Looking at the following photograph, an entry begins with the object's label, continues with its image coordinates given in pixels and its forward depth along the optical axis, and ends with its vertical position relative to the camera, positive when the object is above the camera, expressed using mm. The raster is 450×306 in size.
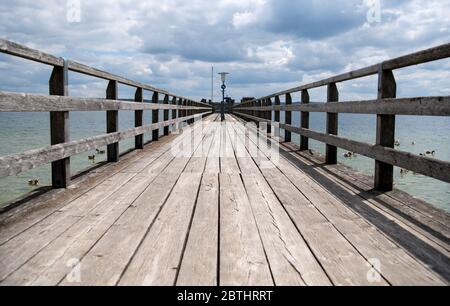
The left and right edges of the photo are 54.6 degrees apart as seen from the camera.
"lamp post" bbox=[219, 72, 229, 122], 28328 +2359
